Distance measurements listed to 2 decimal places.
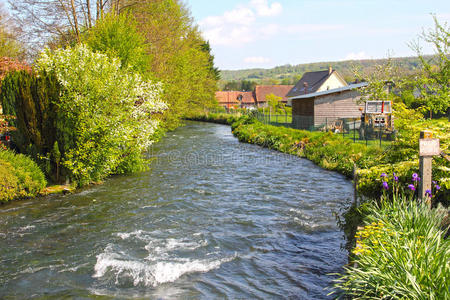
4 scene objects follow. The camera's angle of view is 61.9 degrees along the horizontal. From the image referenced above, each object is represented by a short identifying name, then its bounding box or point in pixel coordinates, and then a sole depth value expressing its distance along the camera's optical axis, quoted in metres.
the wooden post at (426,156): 5.92
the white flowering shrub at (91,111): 12.59
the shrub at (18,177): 10.94
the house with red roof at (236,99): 98.75
